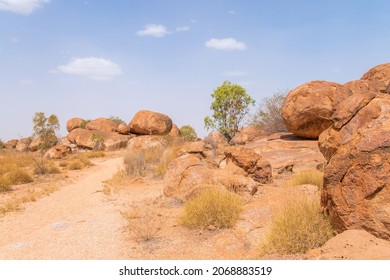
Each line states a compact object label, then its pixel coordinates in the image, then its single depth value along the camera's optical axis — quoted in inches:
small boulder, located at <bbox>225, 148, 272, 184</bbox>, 387.5
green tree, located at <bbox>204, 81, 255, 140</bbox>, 1053.8
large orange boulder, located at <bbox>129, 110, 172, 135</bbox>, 1256.8
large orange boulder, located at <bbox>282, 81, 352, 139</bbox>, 538.6
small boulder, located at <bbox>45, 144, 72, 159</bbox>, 990.4
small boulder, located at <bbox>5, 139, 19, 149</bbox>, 1676.3
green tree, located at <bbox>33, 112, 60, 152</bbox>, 922.7
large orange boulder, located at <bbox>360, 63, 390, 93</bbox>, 575.6
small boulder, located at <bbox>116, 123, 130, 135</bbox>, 1331.2
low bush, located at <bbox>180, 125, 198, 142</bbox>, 1210.8
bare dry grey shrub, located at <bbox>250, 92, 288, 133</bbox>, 774.5
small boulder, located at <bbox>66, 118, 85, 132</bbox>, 1654.8
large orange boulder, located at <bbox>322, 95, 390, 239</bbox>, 171.3
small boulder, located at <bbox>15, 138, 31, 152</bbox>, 1613.1
